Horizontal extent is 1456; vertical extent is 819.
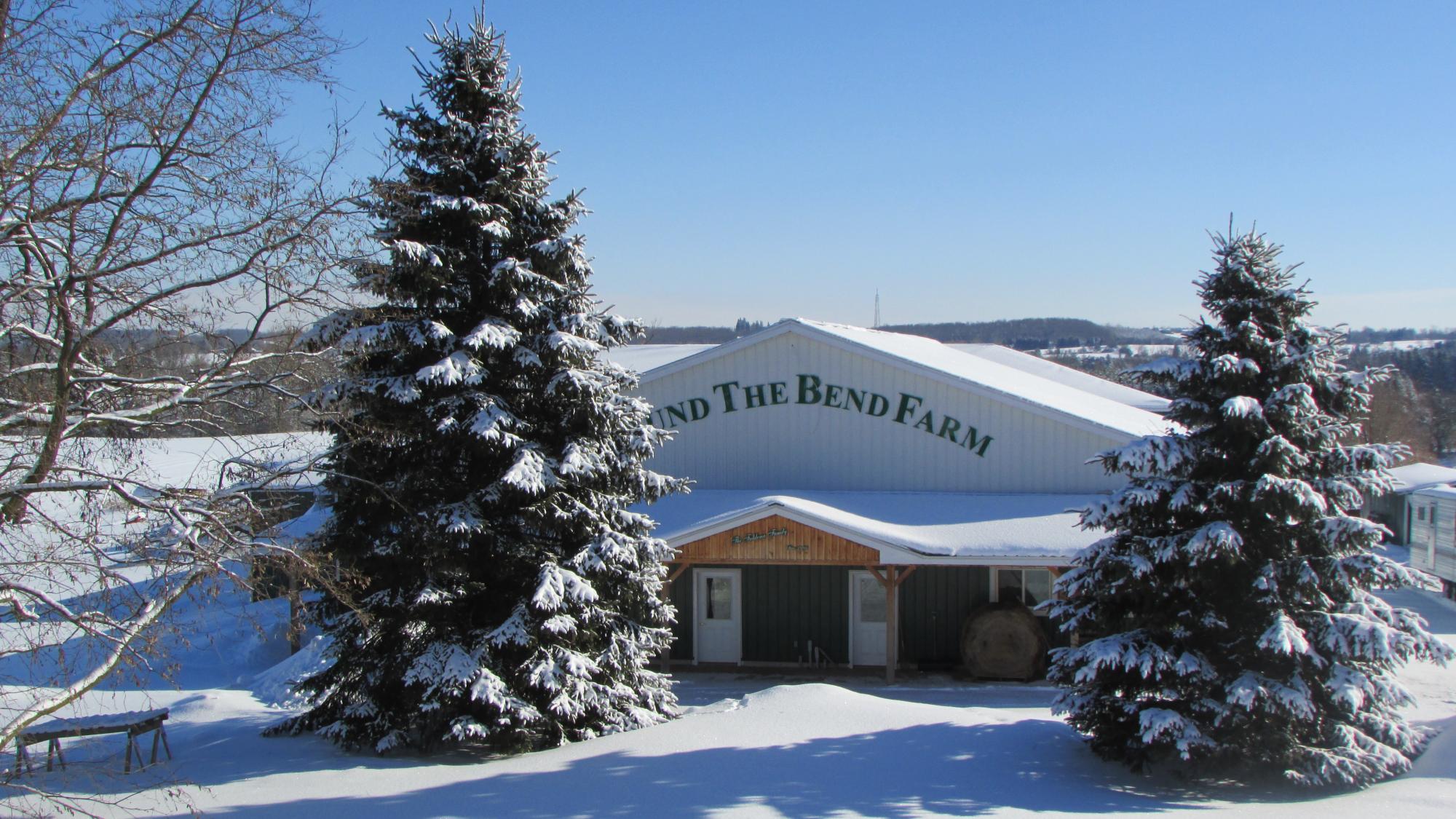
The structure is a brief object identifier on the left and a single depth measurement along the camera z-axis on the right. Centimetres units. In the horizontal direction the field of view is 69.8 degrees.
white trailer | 2444
